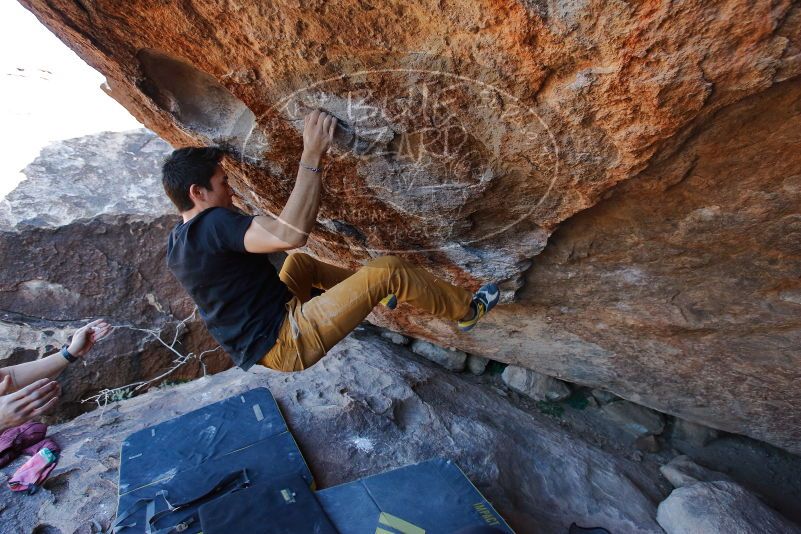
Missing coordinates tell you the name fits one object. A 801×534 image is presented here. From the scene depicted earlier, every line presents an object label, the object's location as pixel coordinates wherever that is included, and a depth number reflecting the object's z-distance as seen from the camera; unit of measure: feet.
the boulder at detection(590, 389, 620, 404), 13.38
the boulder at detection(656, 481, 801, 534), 8.09
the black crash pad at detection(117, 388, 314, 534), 8.38
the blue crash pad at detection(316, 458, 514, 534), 7.45
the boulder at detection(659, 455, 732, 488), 10.61
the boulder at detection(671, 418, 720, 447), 12.34
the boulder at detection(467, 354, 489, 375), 14.96
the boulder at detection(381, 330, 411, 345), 15.84
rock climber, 6.70
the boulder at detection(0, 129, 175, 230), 14.96
